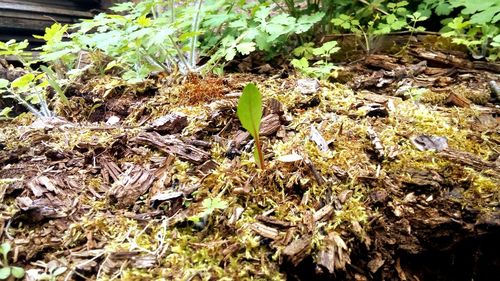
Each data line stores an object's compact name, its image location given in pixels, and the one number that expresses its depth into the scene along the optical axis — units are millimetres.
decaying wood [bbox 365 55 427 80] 385
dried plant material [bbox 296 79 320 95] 334
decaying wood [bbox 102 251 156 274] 178
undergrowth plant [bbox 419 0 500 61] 373
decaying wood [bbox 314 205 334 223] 202
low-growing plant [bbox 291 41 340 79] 377
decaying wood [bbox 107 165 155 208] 229
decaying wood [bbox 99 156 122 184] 255
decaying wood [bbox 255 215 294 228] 197
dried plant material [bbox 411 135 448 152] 252
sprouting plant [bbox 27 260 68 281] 174
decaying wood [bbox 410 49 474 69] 401
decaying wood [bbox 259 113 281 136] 275
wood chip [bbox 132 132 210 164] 260
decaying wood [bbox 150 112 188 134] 300
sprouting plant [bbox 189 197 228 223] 203
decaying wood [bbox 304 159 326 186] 225
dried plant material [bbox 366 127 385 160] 249
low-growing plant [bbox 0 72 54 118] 368
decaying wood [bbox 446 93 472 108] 322
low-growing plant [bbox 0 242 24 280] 173
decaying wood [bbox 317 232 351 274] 179
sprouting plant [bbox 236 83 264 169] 209
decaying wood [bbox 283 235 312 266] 179
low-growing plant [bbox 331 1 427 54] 420
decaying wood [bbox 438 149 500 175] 230
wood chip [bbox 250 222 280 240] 191
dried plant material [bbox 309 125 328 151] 255
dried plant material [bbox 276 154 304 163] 228
